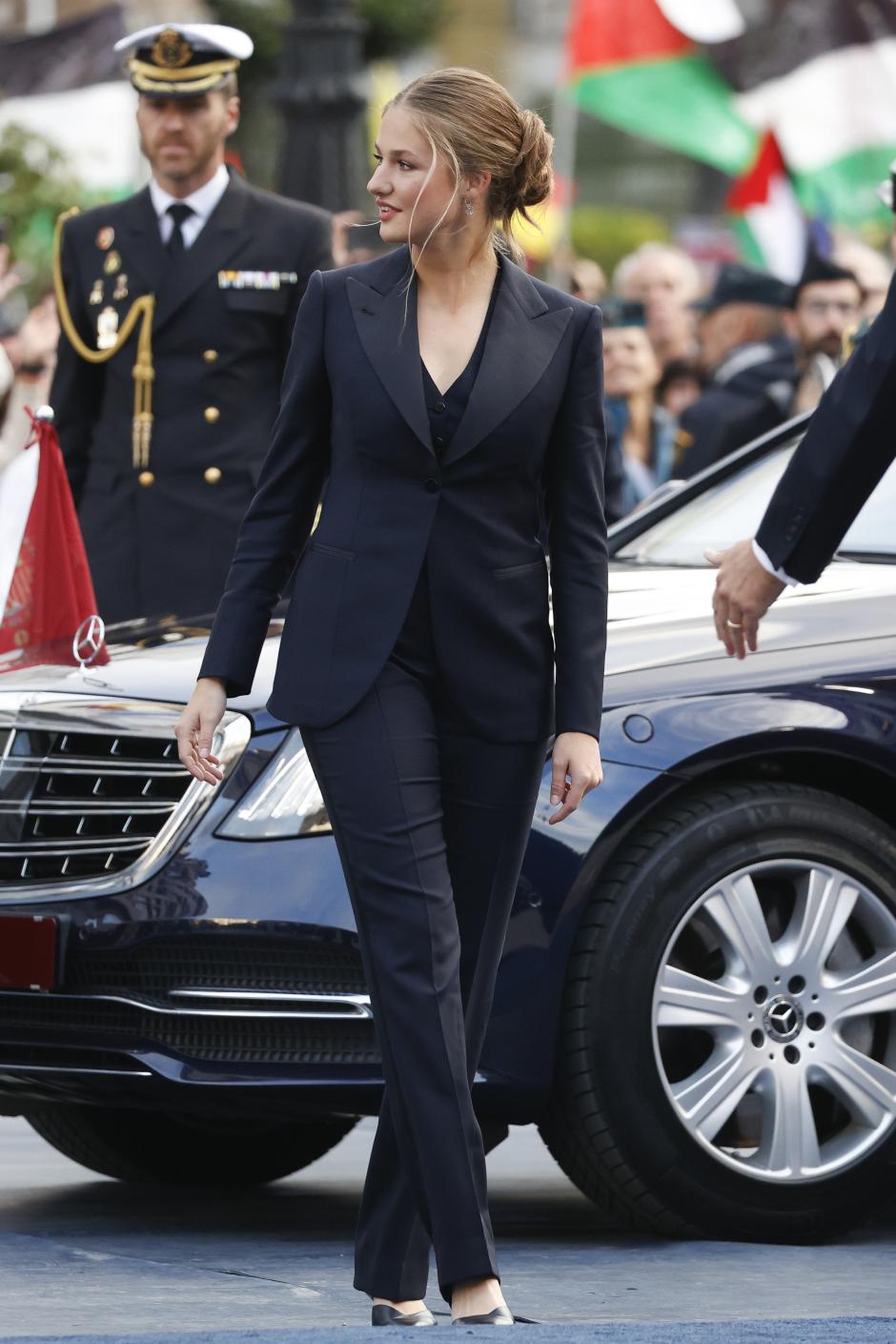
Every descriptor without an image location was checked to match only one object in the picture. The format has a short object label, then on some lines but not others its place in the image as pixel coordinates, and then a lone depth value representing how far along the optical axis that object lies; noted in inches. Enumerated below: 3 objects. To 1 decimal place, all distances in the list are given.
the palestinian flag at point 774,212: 1235.9
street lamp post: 1167.0
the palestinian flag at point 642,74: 1189.1
